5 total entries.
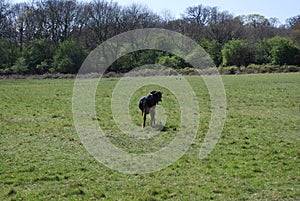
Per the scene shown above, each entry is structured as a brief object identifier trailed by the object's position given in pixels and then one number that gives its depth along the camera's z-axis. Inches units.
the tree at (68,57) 3058.6
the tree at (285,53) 3284.9
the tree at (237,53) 3368.6
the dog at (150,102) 624.1
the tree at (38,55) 3110.2
